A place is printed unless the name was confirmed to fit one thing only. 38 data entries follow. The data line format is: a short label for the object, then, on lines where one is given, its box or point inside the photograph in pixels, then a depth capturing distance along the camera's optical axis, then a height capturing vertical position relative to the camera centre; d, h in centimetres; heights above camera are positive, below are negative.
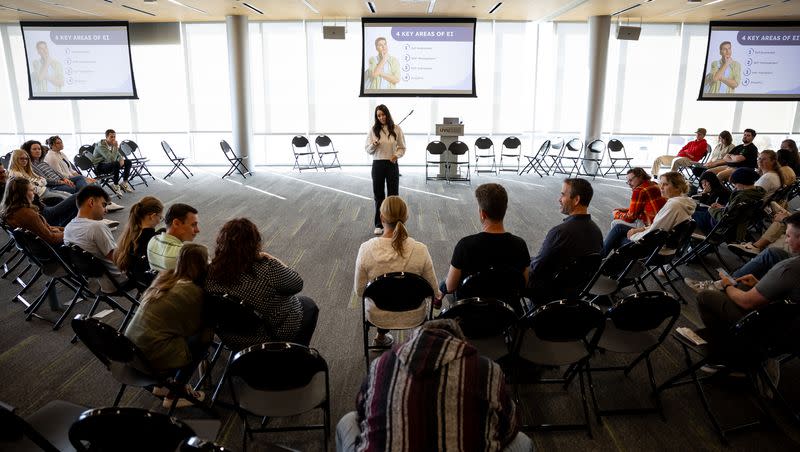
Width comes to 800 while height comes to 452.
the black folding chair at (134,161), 1012 -98
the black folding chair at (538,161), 1149 -106
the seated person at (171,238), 322 -79
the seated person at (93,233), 384 -90
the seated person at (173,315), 254 -100
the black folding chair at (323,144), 1211 -74
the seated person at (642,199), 500 -83
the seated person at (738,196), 523 -82
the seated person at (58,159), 772 -71
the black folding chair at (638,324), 278 -119
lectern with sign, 1075 -54
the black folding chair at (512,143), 1164 -66
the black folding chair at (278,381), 217 -124
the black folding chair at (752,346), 264 -129
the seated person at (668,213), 443 -85
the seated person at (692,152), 1001 -75
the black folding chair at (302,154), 1203 -94
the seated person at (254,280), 270 -89
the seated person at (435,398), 158 -88
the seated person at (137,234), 350 -83
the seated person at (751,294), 287 -105
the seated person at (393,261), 318 -92
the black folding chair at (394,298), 294 -108
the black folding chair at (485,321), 267 -111
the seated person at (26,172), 652 -76
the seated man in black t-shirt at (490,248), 312 -81
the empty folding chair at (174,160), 1070 -99
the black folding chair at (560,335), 270 -123
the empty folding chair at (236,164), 1098 -113
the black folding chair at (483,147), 1144 -74
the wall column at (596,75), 1082 +83
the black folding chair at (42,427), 181 -131
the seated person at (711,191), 628 -93
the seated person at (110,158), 902 -80
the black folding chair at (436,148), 1051 -71
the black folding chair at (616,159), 1151 -99
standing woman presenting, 640 -47
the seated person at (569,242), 352 -88
